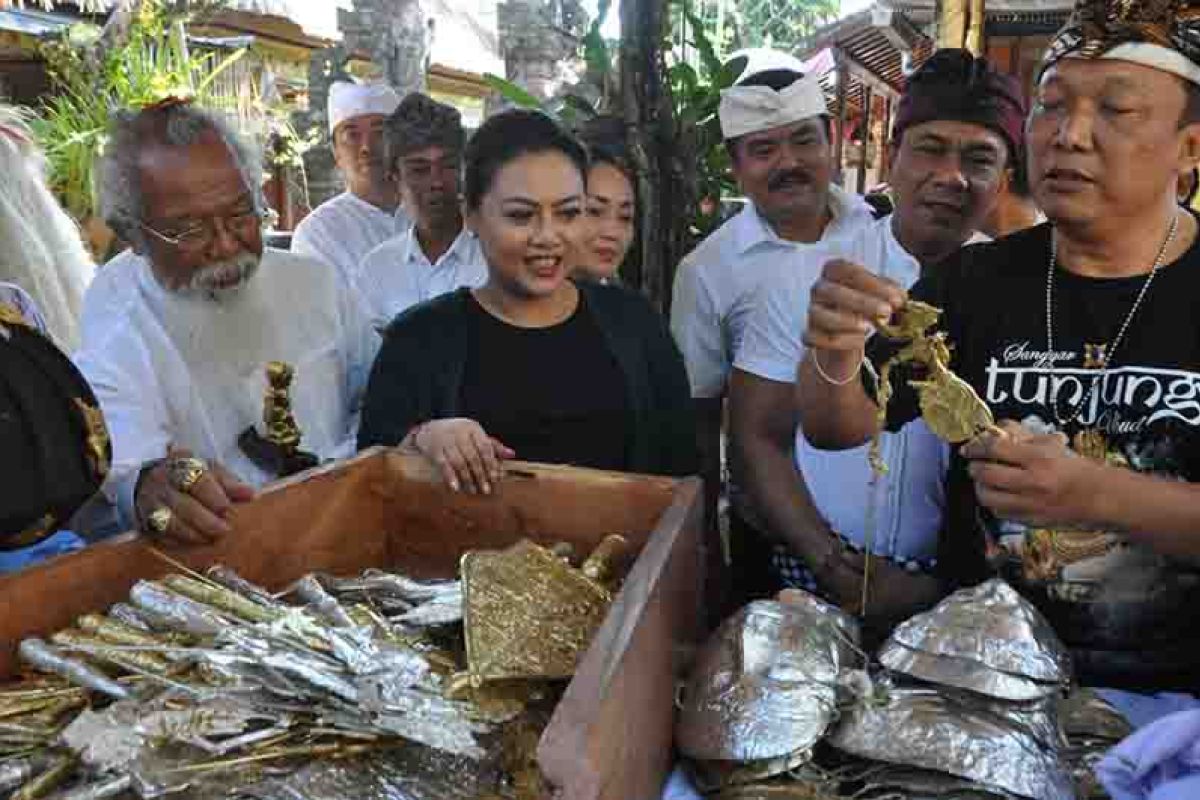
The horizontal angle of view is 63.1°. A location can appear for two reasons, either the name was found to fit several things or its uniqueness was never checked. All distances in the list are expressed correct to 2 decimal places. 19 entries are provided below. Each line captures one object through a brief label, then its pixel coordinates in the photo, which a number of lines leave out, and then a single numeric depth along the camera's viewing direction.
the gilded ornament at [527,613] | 1.23
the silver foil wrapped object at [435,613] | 1.38
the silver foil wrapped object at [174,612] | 1.29
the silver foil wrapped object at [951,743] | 1.02
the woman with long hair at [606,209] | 2.69
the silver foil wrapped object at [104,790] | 1.02
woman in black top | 1.98
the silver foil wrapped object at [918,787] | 1.03
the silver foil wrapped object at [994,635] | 1.12
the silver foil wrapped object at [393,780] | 1.05
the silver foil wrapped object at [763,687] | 1.08
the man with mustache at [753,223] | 2.57
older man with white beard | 2.03
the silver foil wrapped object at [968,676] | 1.09
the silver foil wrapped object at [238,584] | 1.41
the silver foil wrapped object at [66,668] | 1.17
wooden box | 1.00
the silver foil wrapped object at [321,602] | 1.36
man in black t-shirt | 1.25
